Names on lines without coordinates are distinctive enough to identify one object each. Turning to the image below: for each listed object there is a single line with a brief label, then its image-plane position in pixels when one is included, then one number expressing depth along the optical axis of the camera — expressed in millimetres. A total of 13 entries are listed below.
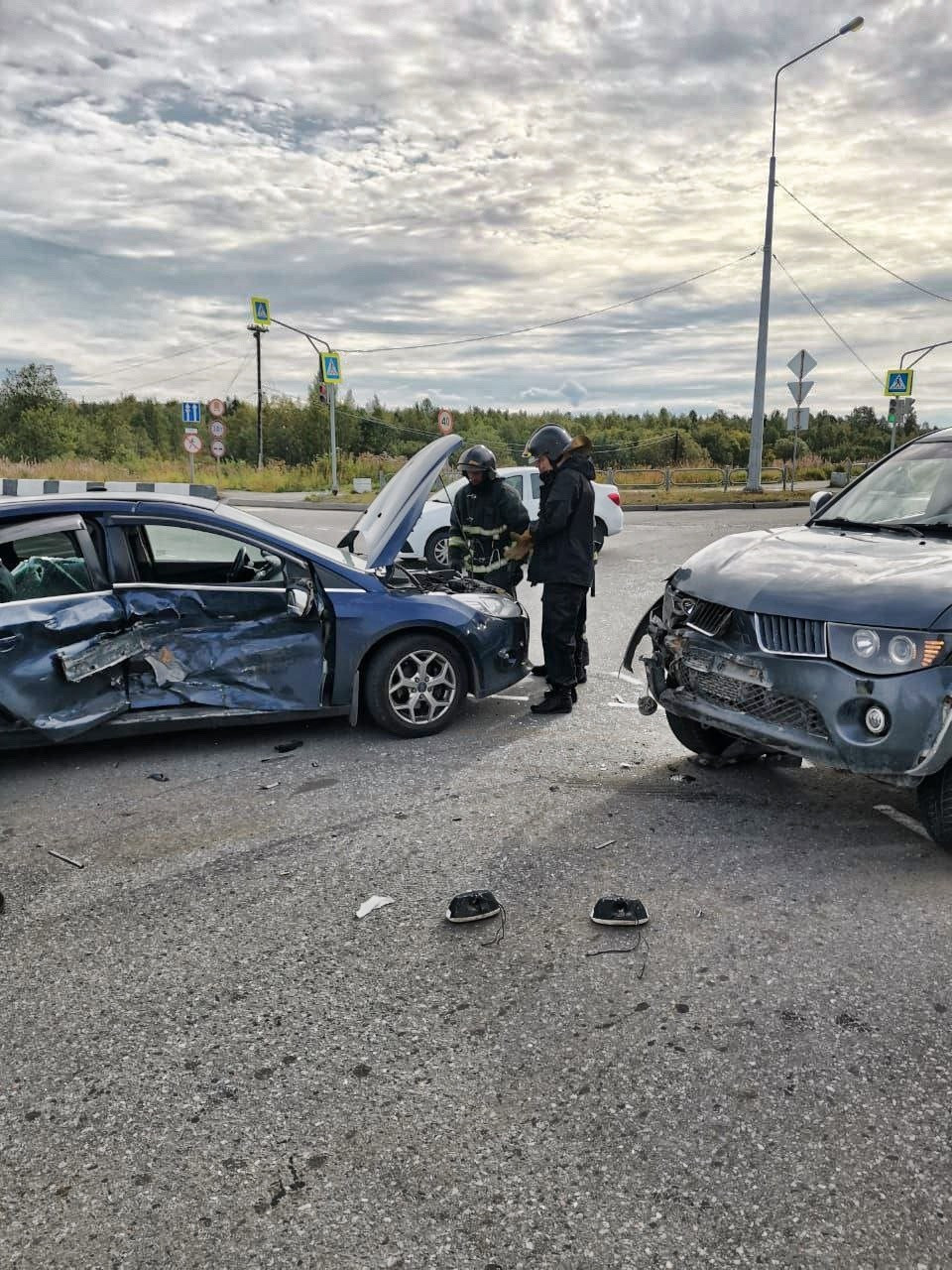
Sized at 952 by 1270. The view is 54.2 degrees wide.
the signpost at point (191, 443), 30250
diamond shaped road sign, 22656
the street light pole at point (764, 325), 23391
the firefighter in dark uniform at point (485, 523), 7031
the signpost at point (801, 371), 22625
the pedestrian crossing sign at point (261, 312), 26859
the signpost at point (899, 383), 28656
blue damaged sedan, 4773
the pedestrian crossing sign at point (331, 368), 28422
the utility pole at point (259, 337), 47881
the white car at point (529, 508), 13734
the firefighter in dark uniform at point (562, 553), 6109
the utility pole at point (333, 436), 29234
